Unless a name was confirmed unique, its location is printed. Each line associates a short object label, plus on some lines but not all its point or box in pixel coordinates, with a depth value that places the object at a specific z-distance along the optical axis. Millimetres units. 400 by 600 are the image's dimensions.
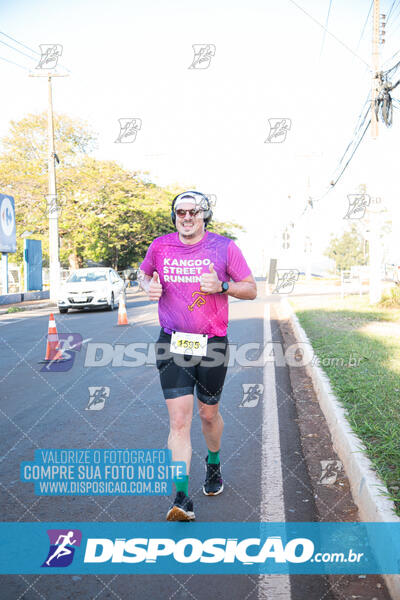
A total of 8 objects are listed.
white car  19172
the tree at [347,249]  94750
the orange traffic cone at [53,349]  9414
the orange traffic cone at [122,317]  14516
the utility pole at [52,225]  26578
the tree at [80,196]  37188
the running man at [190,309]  3691
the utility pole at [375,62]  17594
